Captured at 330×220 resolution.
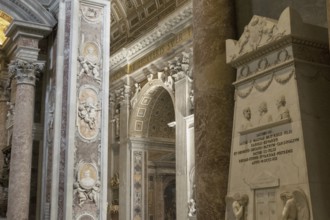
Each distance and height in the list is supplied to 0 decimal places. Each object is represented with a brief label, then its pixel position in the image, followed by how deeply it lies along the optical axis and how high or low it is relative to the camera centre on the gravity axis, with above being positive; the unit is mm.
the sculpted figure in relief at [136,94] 17109 +4631
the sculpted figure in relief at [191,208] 13341 +838
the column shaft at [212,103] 4625 +1201
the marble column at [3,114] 13094 +3202
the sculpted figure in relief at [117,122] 17703 +3942
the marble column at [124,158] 16562 +2641
